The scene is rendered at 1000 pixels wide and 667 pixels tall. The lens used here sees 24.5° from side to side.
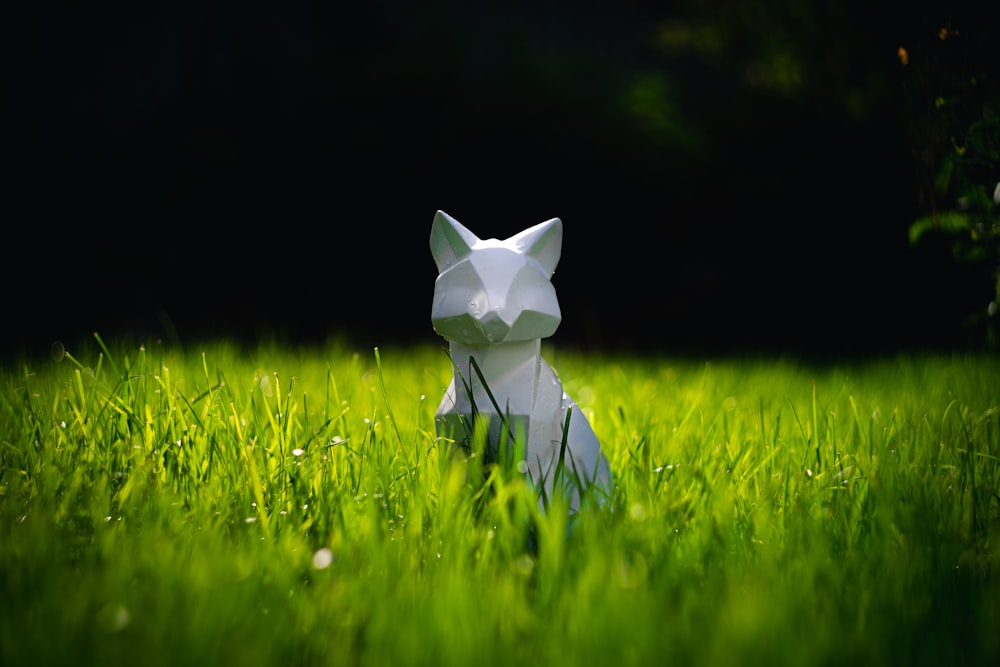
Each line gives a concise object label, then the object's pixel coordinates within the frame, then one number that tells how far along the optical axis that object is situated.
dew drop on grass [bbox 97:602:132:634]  1.18
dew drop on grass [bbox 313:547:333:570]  1.25
